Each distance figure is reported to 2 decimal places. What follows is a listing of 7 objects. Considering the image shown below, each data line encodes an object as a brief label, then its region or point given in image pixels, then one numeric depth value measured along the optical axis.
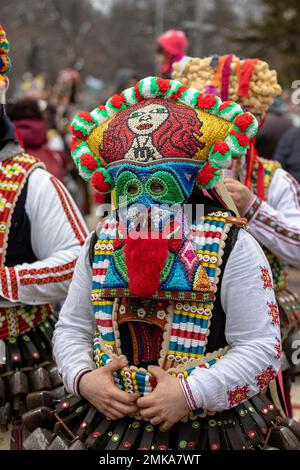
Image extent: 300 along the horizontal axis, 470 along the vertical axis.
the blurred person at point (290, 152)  5.63
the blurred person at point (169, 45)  6.06
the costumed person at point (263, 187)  2.90
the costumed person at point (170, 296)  1.94
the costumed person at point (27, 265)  2.60
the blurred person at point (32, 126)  4.95
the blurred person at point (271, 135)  6.54
